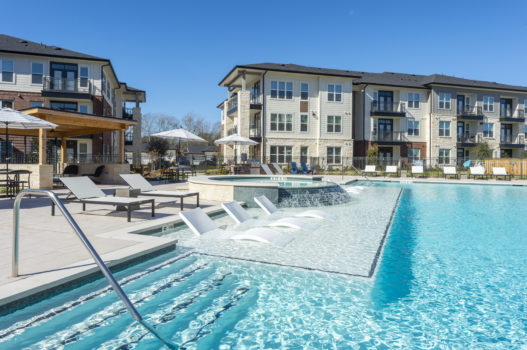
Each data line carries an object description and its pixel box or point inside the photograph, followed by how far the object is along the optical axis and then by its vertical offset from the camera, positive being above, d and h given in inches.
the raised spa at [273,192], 413.1 -29.2
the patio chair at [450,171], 967.0 -0.7
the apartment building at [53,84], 974.4 +243.1
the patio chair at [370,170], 1040.2 +0.0
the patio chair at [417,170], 992.9 +1.4
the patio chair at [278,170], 932.9 -2.3
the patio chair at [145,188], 342.3 -23.0
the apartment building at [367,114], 1203.2 +217.9
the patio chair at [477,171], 940.6 +0.0
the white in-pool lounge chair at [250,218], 276.7 -43.4
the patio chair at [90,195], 277.5 -25.0
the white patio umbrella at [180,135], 687.7 +67.6
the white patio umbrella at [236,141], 849.5 +70.8
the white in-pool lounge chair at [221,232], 228.2 -44.9
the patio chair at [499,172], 928.9 -2.2
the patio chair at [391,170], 1034.2 +0.6
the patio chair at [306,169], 996.6 +1.2
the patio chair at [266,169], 824.3 -1.1
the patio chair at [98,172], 638.2 -8.5
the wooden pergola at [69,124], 531.8 +78.2
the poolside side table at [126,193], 324.2 -24.5
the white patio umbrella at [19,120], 396.8 +56.8
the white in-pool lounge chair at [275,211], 329.1 -42.6
